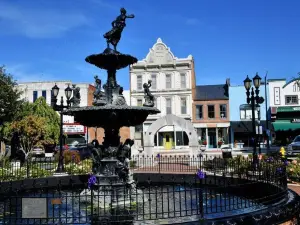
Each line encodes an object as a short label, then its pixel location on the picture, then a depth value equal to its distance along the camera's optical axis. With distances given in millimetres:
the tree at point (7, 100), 32312
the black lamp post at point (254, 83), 18098
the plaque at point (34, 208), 6395
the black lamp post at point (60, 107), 17406
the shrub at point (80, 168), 17984
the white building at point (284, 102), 42375
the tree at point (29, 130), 29077
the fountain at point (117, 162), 8734
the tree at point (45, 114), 35312
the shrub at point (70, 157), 22112
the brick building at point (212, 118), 46125
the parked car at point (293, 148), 26478
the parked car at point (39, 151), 36919
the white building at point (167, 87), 46781
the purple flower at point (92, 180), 9851
